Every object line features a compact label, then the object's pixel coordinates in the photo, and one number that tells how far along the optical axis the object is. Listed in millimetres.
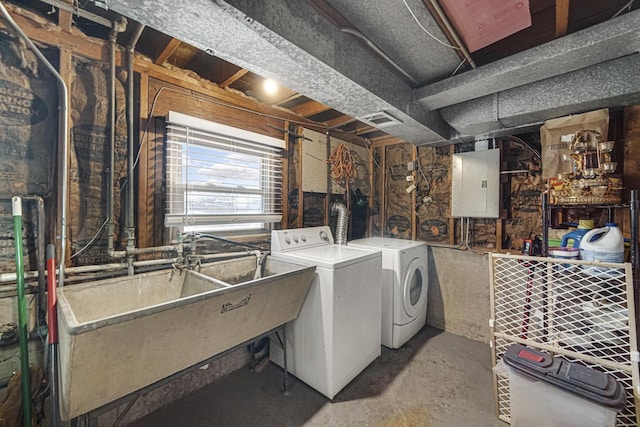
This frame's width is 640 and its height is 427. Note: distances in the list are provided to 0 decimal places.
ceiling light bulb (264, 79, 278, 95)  2098
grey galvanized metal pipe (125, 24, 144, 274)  1640
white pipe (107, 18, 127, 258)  1592
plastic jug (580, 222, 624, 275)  1525
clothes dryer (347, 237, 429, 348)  2516
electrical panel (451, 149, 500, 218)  2596
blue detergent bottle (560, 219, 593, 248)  1733
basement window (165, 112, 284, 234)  1871
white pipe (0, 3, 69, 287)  1420
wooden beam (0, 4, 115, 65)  1354
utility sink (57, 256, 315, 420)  1029
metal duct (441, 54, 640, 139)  1534
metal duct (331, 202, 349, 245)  2816
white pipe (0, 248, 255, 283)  1320
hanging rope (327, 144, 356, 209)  3082
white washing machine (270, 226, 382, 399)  1887
